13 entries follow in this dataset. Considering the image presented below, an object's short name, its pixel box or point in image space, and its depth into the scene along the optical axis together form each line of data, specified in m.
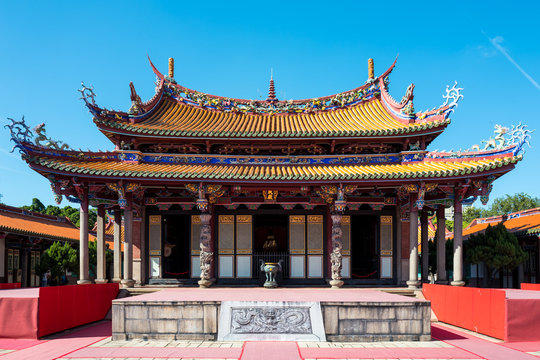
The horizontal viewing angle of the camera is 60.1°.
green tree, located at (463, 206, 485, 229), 63.96
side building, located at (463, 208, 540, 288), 22.44
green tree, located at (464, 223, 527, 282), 19.88
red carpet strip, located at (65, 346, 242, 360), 9.93
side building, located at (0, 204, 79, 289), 23.86
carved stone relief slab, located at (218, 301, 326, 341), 11.31
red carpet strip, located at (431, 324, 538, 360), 10.09
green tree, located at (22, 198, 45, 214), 66.44
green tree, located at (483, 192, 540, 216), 67.81
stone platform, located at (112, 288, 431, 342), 11.48
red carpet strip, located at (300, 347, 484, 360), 9.87
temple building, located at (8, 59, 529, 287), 16.75
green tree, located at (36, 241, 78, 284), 24.19
